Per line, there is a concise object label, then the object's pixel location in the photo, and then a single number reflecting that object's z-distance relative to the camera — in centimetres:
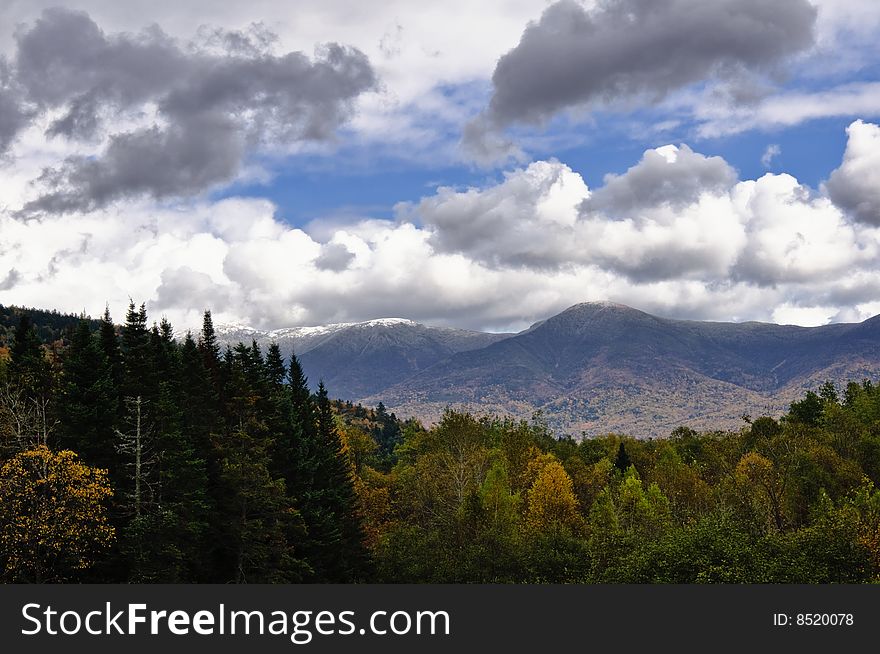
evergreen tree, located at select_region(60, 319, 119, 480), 5250
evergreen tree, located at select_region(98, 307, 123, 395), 6356
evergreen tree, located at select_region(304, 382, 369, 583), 7094
